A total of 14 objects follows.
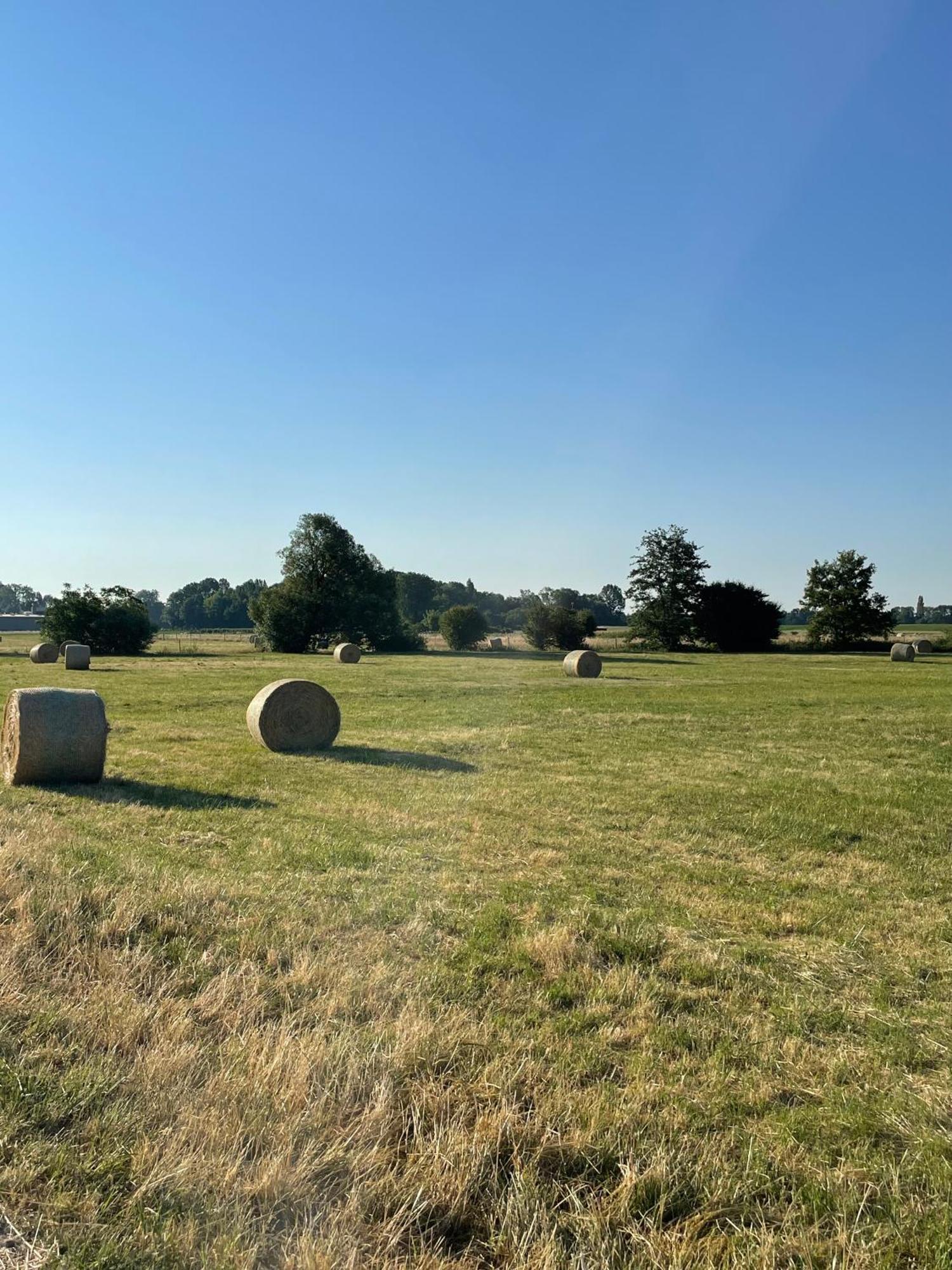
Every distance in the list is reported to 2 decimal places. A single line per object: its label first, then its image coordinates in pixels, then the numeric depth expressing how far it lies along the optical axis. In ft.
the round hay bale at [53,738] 36.78
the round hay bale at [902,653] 178.50
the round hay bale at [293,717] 49.49
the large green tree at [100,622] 200.44
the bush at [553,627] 248.73
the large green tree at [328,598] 223.71
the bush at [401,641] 232.12
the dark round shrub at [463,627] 252.42
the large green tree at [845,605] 249.34
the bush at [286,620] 222.07
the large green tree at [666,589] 253.44
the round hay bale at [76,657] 132.57
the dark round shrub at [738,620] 251.39
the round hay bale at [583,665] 126.72
